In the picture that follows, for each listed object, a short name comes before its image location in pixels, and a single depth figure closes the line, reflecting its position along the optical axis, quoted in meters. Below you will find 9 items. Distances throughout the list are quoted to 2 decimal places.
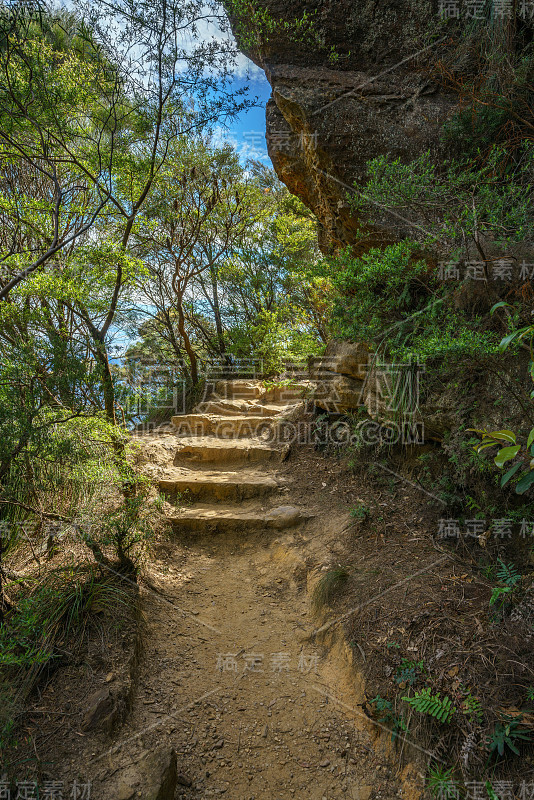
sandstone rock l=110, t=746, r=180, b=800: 1.93
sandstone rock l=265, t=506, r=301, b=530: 4.48
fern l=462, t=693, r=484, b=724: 1.94
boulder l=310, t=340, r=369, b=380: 4.93
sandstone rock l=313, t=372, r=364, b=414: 5.12
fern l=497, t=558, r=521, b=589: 2.41
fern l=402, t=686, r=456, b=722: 1.99
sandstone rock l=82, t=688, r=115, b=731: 2.26
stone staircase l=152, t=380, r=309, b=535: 4.64
